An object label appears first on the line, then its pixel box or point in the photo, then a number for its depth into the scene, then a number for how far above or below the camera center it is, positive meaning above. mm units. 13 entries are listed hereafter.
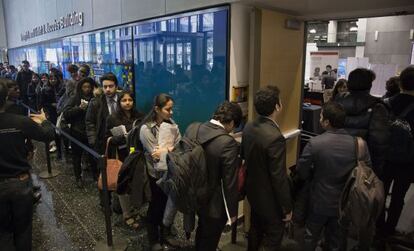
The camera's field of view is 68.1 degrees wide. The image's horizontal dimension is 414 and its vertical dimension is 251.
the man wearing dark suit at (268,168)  2025 -653
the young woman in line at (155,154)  2479 -671
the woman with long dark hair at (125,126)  3055 -595
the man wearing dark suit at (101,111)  3301 -467
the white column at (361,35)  12781 +1526
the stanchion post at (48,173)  4574 -1585
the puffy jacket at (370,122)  2365 -388
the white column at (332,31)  16172 +2109
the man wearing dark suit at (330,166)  2086 -647
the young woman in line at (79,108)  3842 -494
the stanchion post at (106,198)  2576 -1133
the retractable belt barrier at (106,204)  2577 -1194
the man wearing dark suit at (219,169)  2006 -647
